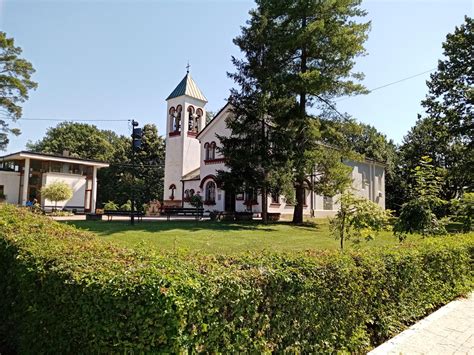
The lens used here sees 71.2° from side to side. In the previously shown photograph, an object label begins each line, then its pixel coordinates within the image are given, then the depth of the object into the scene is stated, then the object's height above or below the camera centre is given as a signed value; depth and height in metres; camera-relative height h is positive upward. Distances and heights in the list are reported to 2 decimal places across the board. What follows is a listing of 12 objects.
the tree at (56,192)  27.62 +0.60
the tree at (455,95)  25.03 +8.65
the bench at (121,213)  20.75 -0.80
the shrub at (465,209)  11.15 -0.05
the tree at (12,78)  32.72 +12.01
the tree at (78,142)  55.34 +9.84
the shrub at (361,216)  8.04 -0.27
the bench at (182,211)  23.28 -0.67
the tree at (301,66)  21.27 +9.35
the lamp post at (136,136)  17.48 +3.43
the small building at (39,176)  31.47 +2.22
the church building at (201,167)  29.52 +3.81
